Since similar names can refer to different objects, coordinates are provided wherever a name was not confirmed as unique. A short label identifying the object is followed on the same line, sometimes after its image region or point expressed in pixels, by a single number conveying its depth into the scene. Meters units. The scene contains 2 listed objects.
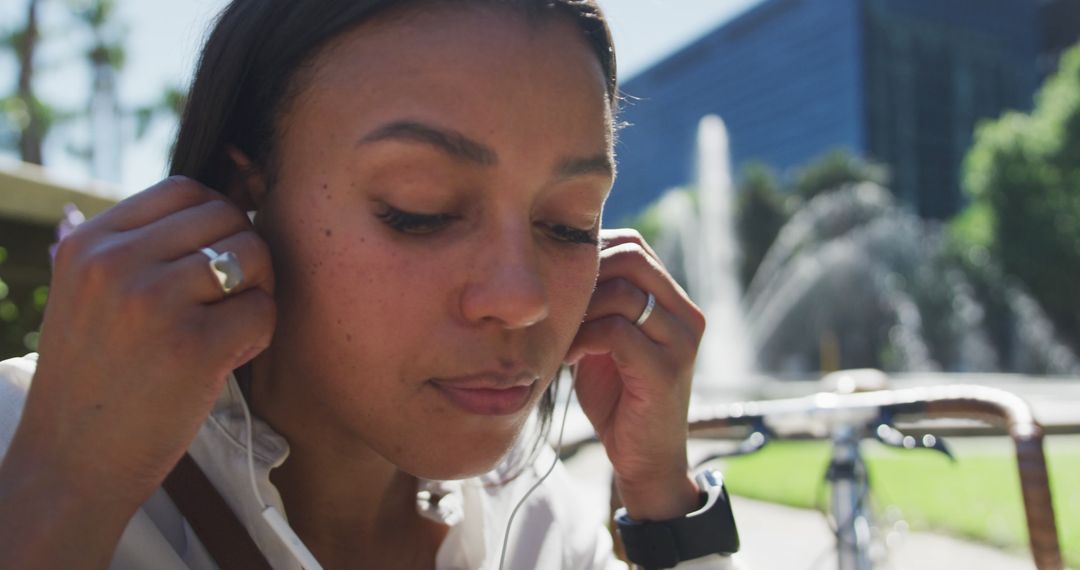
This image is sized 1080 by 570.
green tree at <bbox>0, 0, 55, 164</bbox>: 15.43
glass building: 62.34
